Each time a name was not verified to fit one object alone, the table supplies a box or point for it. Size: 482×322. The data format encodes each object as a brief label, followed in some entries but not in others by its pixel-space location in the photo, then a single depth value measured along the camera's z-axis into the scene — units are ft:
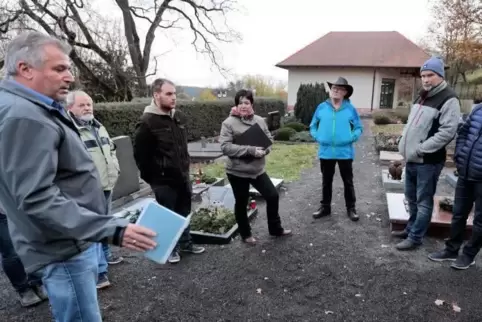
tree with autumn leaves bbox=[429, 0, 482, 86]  59.62
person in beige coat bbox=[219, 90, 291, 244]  13.35
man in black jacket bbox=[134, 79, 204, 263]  11.40
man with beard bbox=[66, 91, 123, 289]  10.92
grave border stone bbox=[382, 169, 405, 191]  21.80
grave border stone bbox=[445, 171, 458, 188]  23.33
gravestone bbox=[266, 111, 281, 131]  57.31
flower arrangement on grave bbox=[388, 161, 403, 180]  22.52
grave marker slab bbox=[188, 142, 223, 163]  33.12
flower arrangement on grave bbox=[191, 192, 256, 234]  15.15
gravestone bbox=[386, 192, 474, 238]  14.73
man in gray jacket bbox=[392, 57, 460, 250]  12.14
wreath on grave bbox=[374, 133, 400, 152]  36.38
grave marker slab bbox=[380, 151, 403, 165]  31.53
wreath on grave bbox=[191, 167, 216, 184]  22.68
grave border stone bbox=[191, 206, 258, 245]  14.48
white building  90.48
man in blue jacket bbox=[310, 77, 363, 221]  16.03
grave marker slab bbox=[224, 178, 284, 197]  20.66
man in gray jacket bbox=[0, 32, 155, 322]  4.81
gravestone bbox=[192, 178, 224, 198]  20.66
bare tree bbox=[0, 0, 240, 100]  56.49
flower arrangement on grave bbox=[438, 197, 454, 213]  15.85
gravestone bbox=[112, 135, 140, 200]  18.85
